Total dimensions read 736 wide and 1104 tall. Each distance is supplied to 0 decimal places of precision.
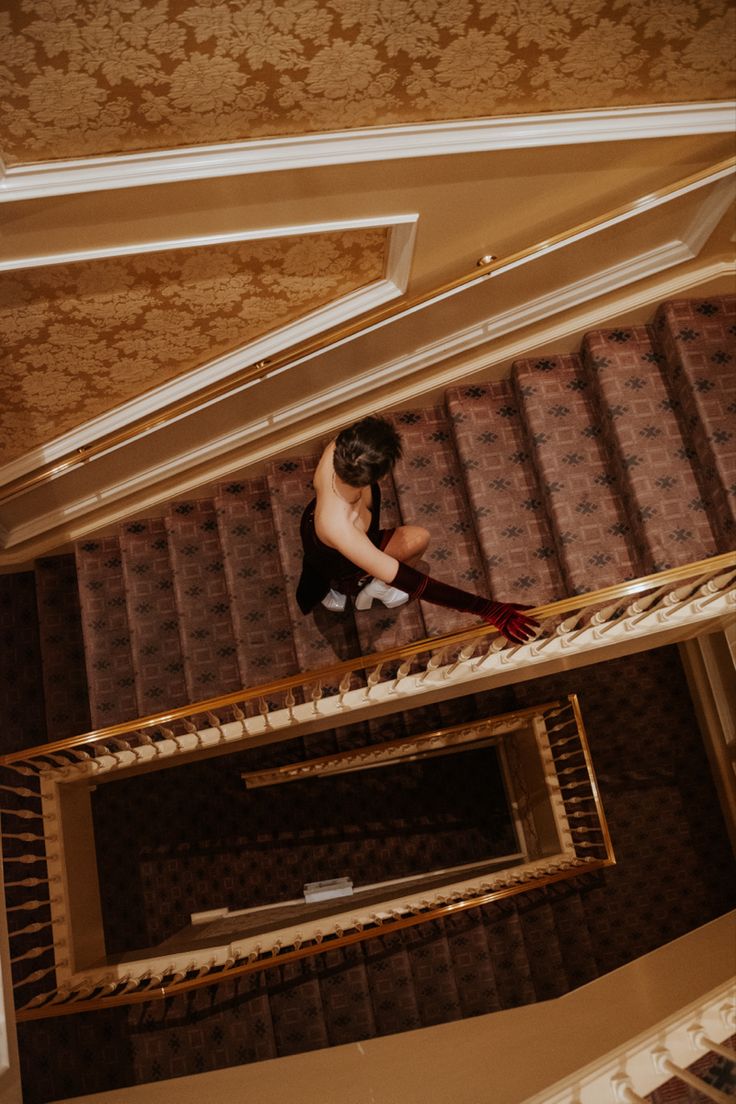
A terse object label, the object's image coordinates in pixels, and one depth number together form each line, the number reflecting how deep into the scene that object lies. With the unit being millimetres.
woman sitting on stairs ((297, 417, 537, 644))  2955
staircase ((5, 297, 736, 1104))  4043
